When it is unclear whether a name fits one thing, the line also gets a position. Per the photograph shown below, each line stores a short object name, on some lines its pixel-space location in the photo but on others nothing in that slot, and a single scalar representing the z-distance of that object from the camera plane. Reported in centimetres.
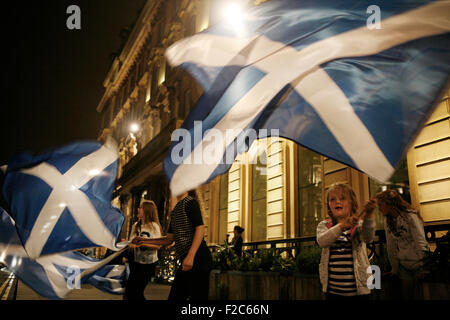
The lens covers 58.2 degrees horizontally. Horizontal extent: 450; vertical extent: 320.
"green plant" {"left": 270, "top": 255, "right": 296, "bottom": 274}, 677
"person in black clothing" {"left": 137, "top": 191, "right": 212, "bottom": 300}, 396
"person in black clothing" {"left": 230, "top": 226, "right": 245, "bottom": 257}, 1073
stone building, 753
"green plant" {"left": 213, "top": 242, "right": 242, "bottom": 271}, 822
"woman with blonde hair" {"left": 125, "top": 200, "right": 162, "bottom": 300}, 530
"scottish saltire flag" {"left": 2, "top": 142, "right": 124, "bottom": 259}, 505
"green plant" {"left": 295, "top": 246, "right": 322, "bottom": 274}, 613
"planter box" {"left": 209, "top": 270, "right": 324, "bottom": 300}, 602
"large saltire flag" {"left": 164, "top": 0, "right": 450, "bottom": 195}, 326
